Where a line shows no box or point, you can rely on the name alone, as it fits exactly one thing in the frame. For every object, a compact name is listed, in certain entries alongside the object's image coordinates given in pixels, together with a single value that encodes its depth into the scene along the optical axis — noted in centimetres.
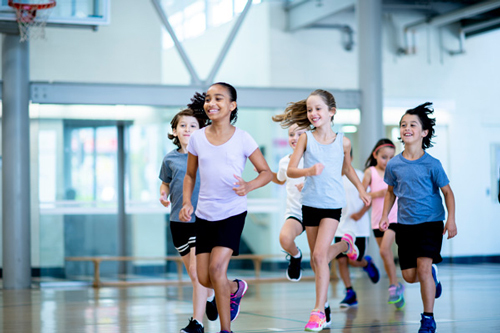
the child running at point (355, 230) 1210
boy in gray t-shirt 880
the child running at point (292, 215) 1018
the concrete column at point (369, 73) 1770
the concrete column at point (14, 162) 1558
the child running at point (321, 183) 859
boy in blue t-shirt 848
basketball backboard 1410
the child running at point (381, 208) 1131
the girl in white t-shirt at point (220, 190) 734
